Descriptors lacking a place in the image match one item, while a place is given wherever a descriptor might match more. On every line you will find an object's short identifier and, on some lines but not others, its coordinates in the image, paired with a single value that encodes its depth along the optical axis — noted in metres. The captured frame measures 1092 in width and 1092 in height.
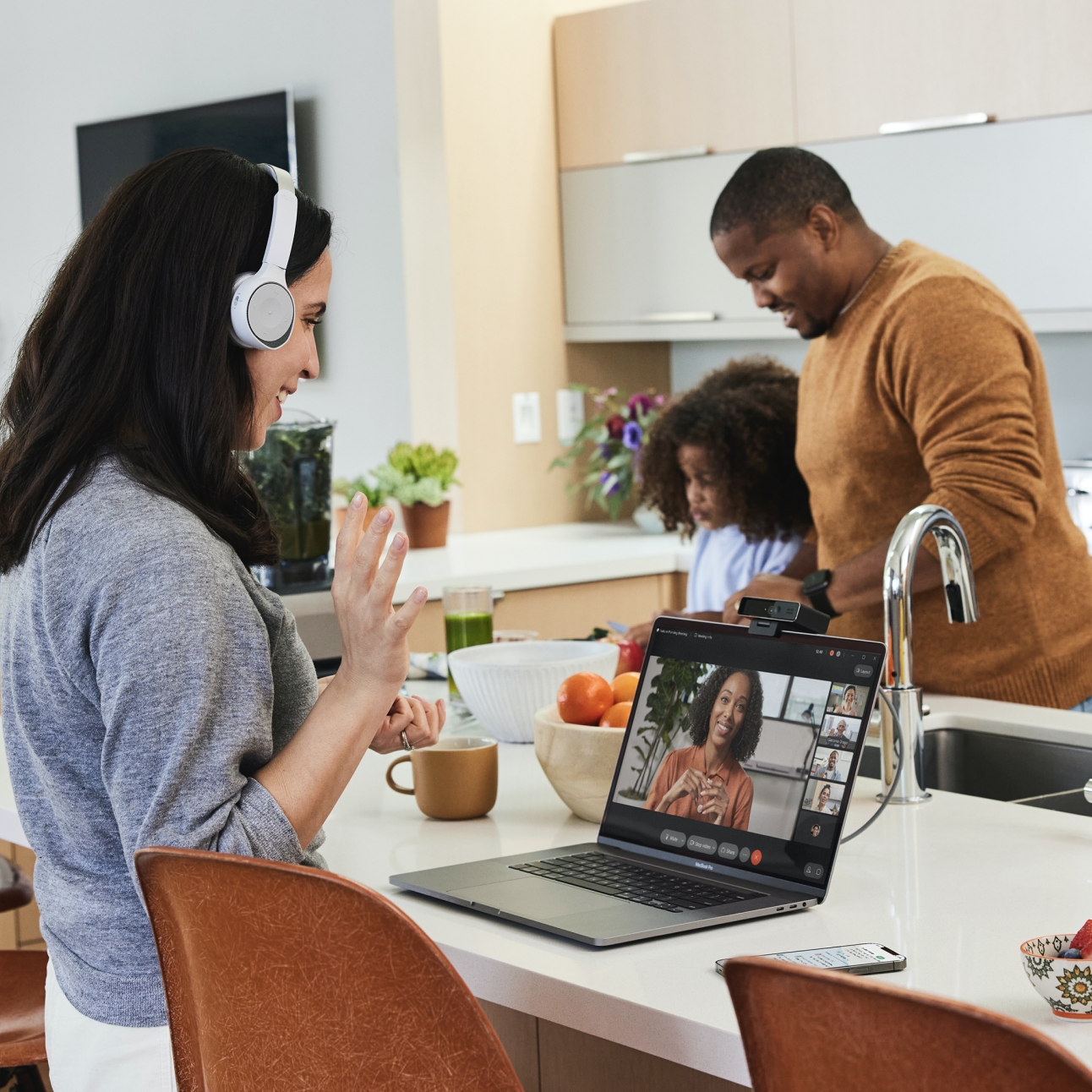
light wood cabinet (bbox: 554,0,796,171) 3.43
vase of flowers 3.69
